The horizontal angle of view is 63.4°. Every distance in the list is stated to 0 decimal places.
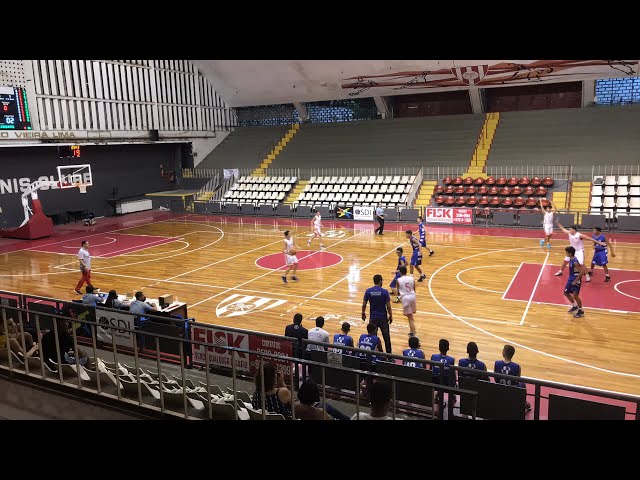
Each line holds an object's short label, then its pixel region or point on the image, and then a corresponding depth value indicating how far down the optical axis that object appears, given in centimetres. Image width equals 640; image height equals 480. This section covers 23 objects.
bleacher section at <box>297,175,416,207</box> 2745
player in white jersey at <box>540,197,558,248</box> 1805
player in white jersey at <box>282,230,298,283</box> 1476
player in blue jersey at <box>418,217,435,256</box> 1617
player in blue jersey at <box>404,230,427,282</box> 1414
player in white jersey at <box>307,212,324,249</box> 1962
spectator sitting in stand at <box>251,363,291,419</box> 546
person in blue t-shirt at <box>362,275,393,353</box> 941
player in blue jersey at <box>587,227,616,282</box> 1376
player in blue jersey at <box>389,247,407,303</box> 1243
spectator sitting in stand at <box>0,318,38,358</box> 736
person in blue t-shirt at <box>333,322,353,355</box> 797
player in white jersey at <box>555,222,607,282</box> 1284
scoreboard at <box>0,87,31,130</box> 2309
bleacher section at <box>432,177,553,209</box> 2467
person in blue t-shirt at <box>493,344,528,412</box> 691
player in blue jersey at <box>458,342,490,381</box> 684
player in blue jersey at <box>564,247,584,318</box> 1108
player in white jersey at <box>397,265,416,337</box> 1013
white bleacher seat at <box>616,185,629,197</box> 2294
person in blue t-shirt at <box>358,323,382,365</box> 788
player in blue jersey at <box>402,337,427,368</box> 707
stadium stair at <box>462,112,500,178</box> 2817
